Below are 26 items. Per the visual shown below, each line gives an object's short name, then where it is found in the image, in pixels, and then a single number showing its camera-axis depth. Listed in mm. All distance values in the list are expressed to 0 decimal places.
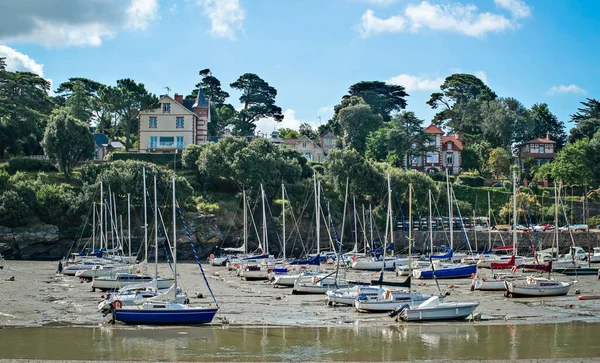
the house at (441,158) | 116188
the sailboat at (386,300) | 39844
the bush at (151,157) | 100062
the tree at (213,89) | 147125
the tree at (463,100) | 130275
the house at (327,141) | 131625
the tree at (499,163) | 111812
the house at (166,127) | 106062
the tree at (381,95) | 138500
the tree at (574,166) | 103781
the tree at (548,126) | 133875
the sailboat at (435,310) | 37219
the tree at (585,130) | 128500
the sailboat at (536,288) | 47000
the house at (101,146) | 111375
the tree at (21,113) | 100125
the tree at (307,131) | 144062
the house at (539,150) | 123875
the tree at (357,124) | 120000
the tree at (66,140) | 90312
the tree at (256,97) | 141250
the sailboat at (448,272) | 58688
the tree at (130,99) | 103562
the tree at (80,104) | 116125
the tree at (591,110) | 135000
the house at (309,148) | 126562
